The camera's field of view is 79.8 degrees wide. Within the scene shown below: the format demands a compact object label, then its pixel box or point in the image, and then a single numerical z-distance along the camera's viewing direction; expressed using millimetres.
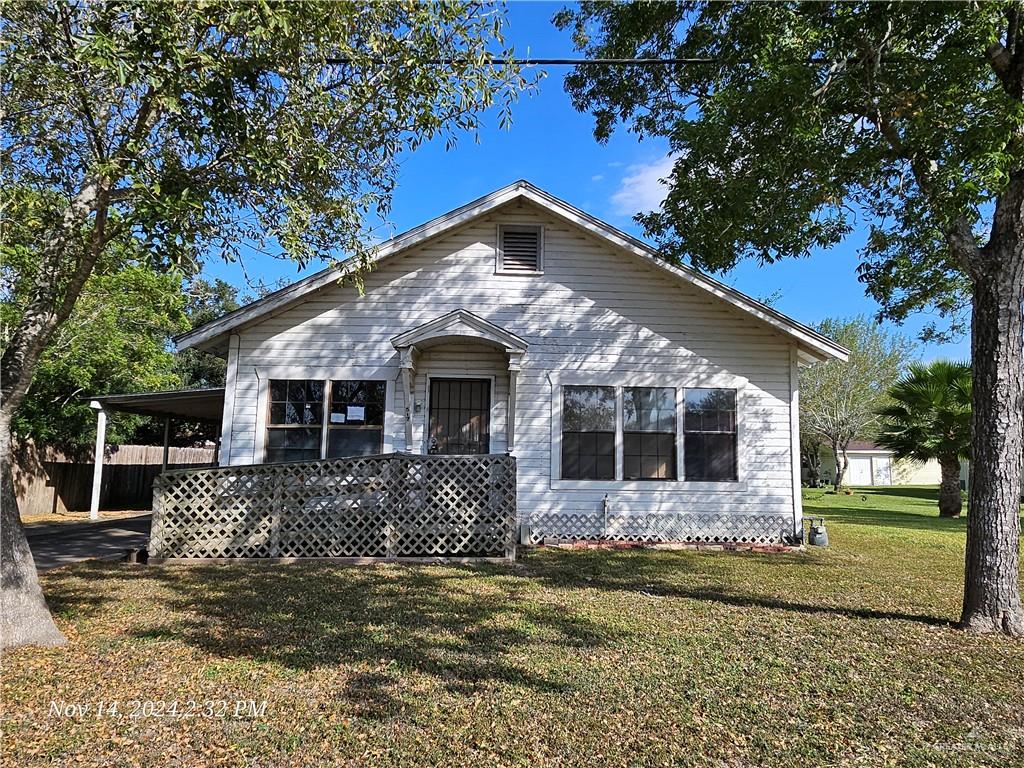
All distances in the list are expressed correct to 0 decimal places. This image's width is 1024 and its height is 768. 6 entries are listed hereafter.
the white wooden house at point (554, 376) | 10781
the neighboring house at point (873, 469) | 46250
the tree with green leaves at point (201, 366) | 31703
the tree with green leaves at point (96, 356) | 17031
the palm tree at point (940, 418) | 18969
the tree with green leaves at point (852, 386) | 32656
